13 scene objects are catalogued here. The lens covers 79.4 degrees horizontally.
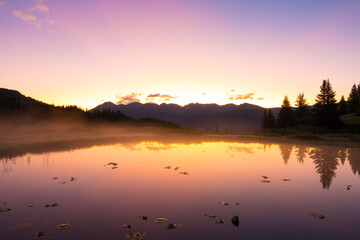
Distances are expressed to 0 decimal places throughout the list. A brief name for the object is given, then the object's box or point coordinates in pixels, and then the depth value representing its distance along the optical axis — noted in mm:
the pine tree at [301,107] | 85019
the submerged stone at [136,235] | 8016
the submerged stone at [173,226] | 8816
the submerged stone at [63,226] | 8633
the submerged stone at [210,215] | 9914
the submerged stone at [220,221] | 9328
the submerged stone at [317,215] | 9953
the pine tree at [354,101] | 83431
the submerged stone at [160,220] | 9333
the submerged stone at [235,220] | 9195
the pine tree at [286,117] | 75250
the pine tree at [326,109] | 60125
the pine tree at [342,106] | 93319
